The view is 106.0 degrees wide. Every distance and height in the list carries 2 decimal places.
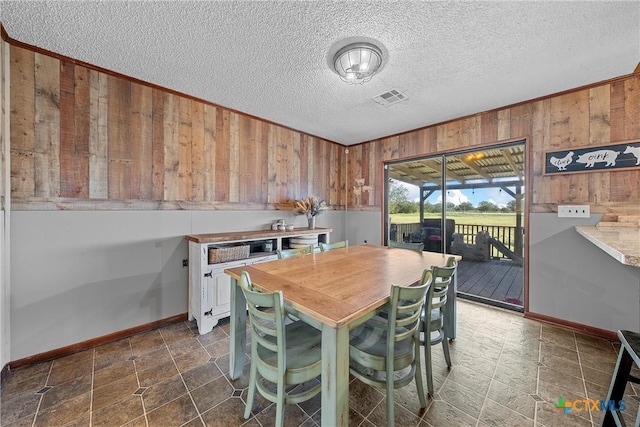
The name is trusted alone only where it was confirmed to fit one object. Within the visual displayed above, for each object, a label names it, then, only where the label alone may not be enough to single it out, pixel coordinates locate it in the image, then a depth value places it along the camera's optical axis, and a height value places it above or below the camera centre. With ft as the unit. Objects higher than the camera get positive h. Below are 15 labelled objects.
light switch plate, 8.23 +0.02
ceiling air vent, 8.84 +4.33
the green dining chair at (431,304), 5.32 -2.08
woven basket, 8.38 -1.53
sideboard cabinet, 8.19 -2.21
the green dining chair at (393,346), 4.28 -2.73
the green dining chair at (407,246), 9.09 -1.36
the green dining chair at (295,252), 7.37 -1.33
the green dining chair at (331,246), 8.64 -1.30
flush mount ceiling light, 6.19 +4.06
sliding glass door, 10.19 -0.04
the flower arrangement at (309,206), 12.51 +0.25
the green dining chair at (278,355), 3.99 -2.69
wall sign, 7.60 +1.80
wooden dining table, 3.60 -1.50
